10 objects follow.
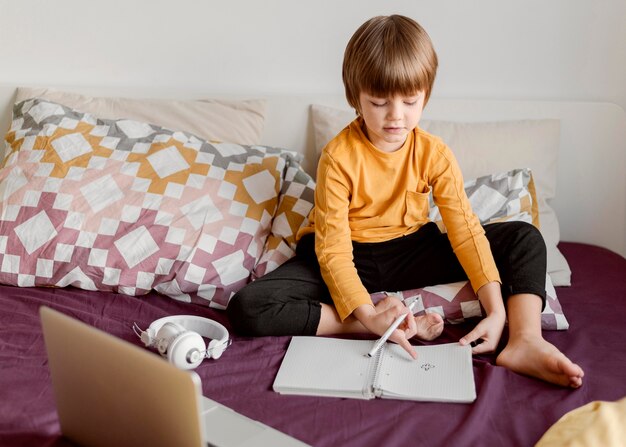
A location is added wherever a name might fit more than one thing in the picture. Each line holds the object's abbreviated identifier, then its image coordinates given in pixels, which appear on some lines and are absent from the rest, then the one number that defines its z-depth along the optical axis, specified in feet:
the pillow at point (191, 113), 6.42
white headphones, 4.23
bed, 3.70
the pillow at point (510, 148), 6.07
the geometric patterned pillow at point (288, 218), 5.42
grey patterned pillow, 5.58
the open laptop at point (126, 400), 2.69
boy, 4.57
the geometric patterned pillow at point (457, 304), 4.80
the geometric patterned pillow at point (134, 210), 5.29
